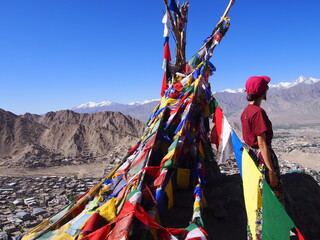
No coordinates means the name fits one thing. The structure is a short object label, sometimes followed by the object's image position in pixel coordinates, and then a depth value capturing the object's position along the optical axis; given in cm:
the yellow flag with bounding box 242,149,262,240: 256
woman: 259
